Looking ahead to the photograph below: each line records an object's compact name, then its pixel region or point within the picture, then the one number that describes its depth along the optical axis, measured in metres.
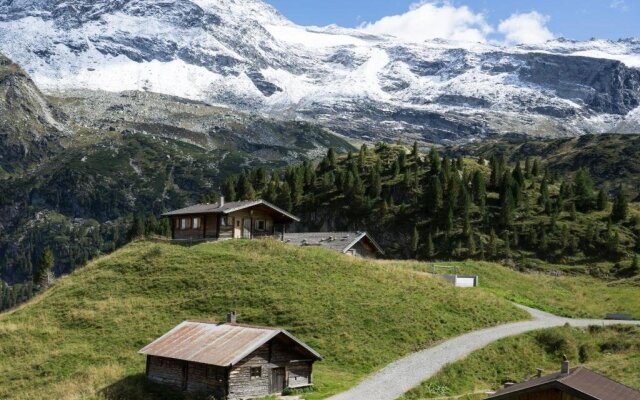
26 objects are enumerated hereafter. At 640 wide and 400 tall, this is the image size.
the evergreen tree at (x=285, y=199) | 132.88
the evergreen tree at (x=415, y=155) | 145.62
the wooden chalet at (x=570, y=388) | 26.00
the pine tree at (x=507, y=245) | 110.72
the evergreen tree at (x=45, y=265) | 126.15
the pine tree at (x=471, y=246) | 112.06
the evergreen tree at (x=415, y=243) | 116.19
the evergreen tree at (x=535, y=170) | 147.88
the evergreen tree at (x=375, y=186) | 132.38
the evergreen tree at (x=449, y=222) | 117.79
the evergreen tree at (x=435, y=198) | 122.94
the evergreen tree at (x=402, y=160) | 143.12
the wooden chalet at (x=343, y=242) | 84.69
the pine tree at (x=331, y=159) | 153.12
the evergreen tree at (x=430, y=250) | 112.71
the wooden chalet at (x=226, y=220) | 77.56
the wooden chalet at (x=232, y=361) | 41.66
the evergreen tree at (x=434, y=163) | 136.38
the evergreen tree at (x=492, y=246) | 110.75
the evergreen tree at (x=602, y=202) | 127.81
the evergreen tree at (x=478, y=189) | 125.80
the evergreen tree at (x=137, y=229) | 174.38
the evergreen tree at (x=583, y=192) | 128.00
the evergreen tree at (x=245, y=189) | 136.40
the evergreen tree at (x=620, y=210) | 120.00
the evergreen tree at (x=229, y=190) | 140.38
